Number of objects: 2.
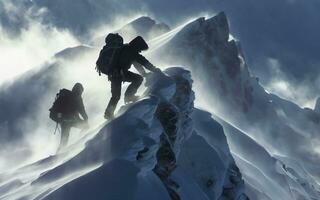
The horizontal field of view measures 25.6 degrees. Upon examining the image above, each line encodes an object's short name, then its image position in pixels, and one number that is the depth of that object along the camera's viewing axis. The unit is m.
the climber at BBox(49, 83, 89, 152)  29.25
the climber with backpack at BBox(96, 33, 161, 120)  24.73
